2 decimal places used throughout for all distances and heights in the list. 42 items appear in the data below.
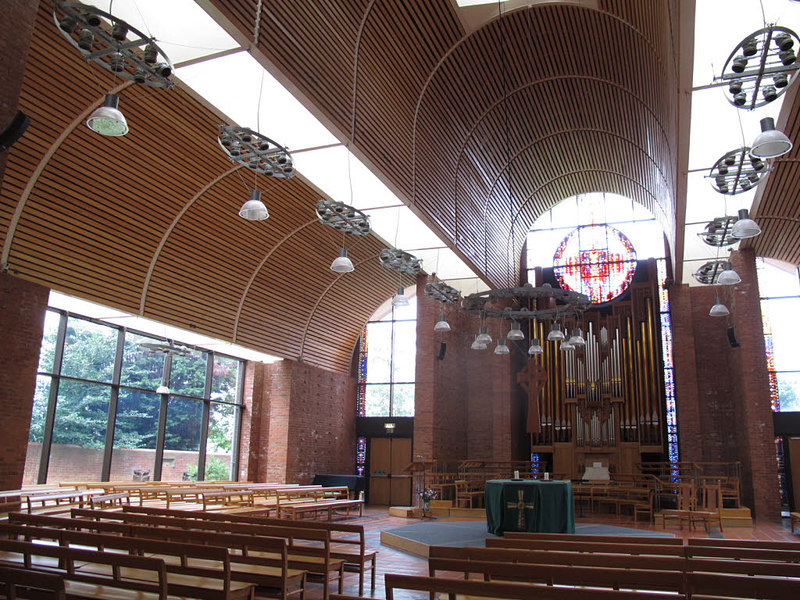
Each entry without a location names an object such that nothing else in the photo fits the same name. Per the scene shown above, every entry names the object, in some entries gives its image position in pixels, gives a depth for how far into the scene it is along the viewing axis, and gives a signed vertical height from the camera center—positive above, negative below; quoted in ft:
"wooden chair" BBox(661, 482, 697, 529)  37.91 -3.46
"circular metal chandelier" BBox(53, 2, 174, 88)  17.51 +10.77
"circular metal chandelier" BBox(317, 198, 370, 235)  29.32 +10.23
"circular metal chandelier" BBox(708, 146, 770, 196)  23.68 +10.24
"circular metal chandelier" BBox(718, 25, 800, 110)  17.38 +10.50
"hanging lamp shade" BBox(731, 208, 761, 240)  24.62 +8.33
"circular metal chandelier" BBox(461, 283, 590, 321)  35.67 +8.16
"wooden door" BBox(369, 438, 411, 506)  60.75 -2.72
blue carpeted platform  30.94 -4.60
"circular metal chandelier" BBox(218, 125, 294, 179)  23.59 +10.70
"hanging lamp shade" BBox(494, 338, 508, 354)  41.85 +6.23
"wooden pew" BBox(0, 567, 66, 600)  11.86 -2.68
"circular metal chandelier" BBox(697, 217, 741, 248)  31.07 +10.53
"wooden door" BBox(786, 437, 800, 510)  50.95 -1.22
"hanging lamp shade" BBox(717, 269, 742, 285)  30.89 +8.09
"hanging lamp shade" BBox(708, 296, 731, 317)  42.86 +9.07
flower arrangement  47.26 -3.84
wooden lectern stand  46.91 -2.32
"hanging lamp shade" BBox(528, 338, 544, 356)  39.29 +5.82
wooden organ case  55.36 +4.81
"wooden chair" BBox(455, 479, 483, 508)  48.08 -3.74
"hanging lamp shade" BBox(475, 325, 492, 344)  40.19 +6.57
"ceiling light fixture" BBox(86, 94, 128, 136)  18.19 +8.81
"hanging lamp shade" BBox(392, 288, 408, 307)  34.65 +7.50
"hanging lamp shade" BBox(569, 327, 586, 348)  38.17 +6.27
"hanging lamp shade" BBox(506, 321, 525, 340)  37.27 +6.33
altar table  32.65 -3.07
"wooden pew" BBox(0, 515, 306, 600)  14.98 -2.56
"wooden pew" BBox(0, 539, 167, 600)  13.10 -3.09
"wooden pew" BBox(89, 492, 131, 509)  30.71 -3.10
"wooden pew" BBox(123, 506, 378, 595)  20.10 -2.68
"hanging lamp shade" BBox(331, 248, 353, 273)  29.45 +7.88
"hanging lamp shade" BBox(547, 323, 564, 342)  37.63 +6.34
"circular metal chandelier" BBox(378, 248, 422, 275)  35.22 +9.88
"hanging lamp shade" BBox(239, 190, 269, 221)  24.34 +8.50
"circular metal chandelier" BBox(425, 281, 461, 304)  42.50 +9.91
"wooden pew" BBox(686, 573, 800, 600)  11.34 -2.46
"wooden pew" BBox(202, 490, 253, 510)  35.76 -3.42
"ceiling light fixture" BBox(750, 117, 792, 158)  18.51 +8.70
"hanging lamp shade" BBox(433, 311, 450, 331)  38.71 +6.90
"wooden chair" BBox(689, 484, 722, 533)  37.09 -3.61
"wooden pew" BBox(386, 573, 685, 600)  10.62 -2.46
